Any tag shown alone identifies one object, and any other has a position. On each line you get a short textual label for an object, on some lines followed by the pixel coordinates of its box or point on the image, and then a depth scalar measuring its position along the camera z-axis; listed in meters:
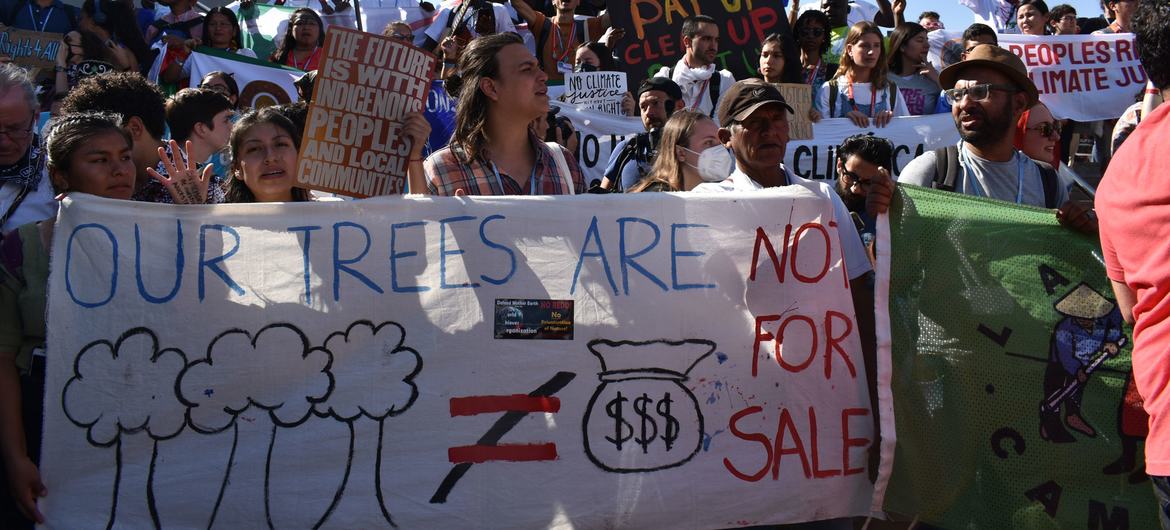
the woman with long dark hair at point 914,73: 7.87
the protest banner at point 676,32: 8.06
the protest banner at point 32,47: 8.28
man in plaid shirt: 4.00
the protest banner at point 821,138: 7.53
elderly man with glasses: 3.69
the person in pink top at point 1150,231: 2.36
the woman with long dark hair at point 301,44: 8.48
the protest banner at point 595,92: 7.70
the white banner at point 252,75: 8.17
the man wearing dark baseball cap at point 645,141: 5.82
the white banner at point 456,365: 3.28
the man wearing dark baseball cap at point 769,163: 3.53
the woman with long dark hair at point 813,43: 8.23
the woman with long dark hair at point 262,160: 3.73
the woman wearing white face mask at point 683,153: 4.52
